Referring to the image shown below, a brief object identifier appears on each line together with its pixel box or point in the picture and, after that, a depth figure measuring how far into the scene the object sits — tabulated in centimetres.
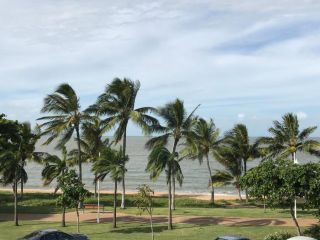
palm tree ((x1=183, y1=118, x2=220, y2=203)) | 4994
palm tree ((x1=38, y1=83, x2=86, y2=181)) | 3894
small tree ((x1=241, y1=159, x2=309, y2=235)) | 2358
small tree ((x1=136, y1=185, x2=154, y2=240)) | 2760
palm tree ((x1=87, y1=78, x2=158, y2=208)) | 3500
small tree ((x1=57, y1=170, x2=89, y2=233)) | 3016
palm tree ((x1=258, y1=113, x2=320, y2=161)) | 4225
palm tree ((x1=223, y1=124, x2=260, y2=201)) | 4995
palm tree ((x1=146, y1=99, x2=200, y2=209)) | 3366
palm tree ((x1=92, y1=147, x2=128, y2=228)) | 3292
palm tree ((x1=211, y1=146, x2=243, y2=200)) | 5031
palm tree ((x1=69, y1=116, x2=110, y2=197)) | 4214
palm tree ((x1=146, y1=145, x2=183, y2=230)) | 3164
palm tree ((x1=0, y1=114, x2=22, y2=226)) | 3531
